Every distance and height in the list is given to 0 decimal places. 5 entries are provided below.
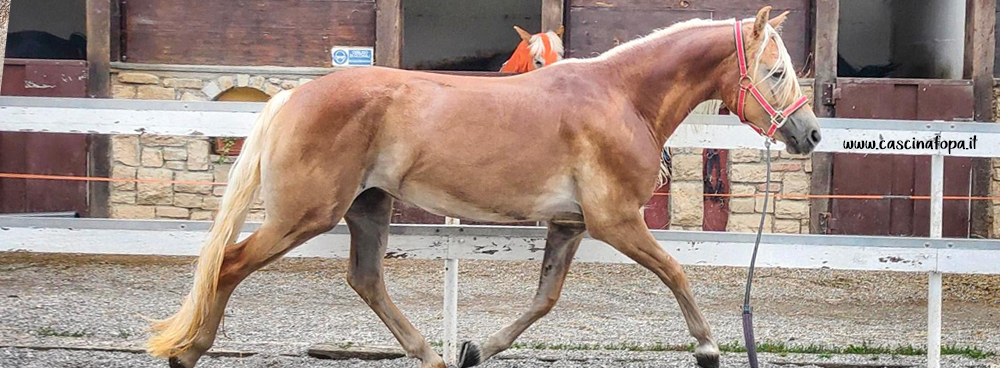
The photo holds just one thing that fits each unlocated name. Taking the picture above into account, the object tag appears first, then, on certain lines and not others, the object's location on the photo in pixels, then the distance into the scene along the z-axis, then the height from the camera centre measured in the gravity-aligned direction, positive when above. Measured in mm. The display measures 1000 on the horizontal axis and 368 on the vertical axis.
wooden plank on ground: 5352 -952
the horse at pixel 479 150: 4289 +36
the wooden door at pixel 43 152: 9969 +15
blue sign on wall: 10062 +929
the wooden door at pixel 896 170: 10195 -48
